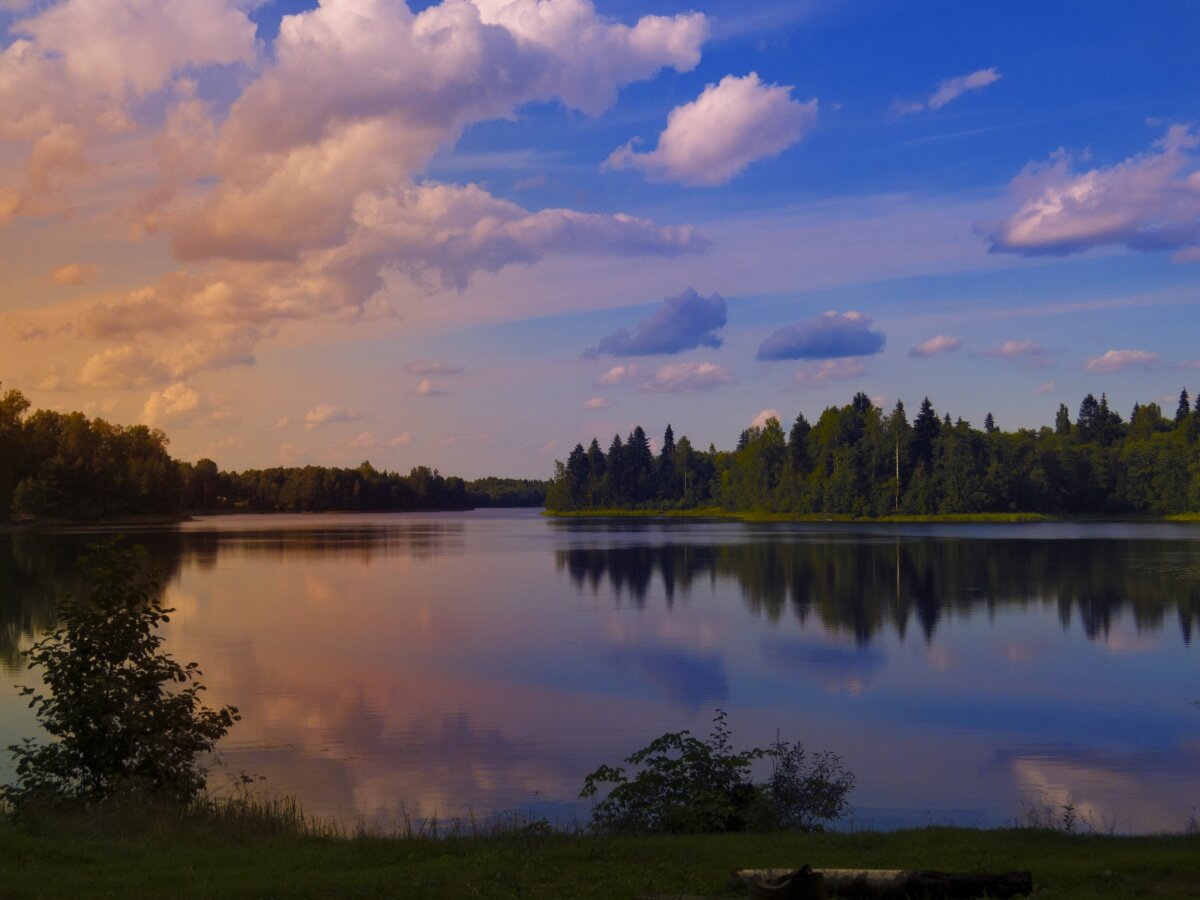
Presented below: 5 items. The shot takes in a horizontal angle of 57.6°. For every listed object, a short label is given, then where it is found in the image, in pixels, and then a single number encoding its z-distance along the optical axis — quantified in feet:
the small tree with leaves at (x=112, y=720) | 44.24
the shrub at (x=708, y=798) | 42.93
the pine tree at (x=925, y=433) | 506.07
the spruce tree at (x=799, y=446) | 565.94
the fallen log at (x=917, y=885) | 29.43
